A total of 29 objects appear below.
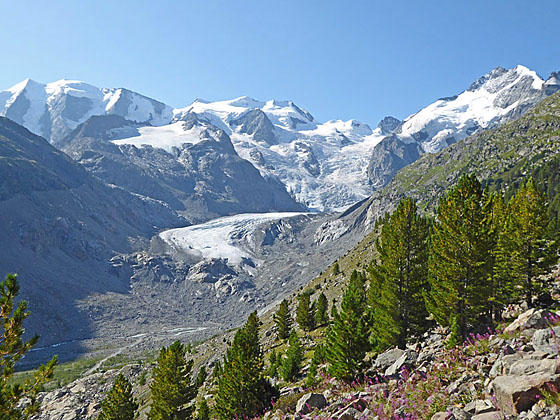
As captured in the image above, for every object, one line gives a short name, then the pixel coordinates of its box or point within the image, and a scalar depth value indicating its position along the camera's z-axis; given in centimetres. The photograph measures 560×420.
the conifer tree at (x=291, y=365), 3123
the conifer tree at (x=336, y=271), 9811
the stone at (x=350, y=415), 1287
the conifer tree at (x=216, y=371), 4479
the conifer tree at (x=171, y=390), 3347
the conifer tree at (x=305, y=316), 5594
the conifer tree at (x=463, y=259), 2233
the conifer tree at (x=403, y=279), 2752
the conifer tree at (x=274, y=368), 3675
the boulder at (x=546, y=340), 1076
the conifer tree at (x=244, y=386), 2375
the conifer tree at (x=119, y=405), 3444
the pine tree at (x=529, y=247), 2541
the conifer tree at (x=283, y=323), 5753
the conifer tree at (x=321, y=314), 5552
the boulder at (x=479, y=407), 977
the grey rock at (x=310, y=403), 1650
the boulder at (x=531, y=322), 1395
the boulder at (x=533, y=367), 914
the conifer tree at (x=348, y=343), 2103
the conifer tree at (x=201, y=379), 5208
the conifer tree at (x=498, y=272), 2295
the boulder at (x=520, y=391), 883
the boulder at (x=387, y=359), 2075
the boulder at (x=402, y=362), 1822
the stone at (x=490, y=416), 924
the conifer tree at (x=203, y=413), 2902
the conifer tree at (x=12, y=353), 1238
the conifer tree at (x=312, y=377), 2362
